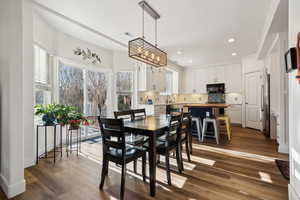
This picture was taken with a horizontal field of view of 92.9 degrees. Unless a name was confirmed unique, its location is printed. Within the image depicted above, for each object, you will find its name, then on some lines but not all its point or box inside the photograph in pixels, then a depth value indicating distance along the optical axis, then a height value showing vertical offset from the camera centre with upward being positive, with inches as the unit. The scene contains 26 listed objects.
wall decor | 149.9 +50.7
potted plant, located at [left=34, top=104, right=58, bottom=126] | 100.9 -8.6
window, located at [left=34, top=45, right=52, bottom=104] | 113.0 +20.1
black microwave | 254.2 +21.1
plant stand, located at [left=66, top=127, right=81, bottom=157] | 123.2 -42.2
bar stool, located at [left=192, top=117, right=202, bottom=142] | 152.7 -27.1
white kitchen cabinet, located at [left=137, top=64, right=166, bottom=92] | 194.4 +30.2
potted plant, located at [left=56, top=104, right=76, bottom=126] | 105.8 -10.5
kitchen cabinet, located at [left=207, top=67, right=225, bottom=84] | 260.2 +46.9
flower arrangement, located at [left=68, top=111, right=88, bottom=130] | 111.3 -14.9
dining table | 67.9 -16.5
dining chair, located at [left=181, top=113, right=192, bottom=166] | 92.2 -16.7
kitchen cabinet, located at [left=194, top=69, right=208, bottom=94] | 276.1 +39.2
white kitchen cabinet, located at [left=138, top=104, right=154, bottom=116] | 188.5 -10.4
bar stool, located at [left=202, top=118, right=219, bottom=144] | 142.8 -25.9
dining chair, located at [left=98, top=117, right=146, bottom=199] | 65.2 -25.3
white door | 204.0 +0.7
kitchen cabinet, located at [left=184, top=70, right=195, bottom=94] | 288.8 +36.9
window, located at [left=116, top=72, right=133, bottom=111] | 190.5 +14.0
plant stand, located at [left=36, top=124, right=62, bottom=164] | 101.0 -41.2
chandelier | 95.6 +35.8
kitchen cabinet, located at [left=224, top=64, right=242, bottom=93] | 245.8 +37.3
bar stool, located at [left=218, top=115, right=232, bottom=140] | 155.8 -22.5
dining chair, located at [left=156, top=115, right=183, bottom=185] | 77.3 -25.7
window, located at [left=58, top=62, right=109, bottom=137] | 143.7 +11.0
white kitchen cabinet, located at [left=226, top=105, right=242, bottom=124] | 243.0 -23.3
